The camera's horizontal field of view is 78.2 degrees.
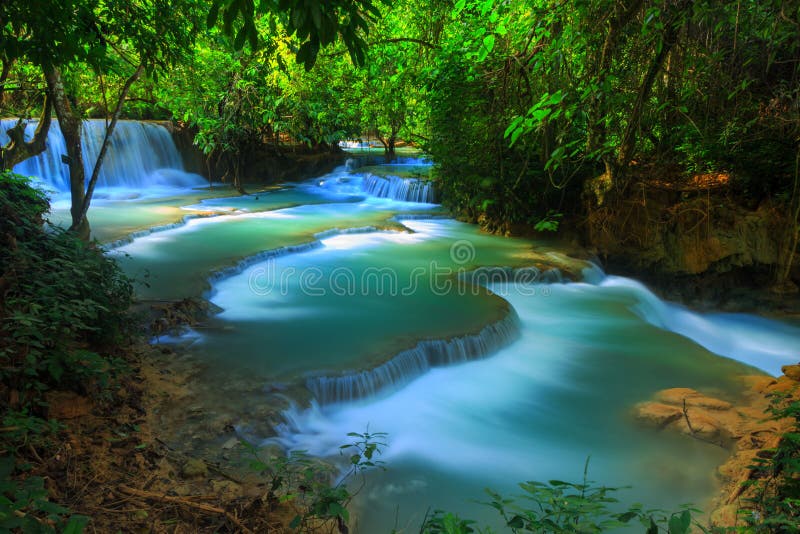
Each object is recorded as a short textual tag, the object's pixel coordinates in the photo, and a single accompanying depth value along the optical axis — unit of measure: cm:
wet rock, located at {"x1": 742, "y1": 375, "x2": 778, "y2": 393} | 521
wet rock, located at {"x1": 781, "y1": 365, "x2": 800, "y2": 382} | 502
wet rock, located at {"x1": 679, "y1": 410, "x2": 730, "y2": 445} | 441
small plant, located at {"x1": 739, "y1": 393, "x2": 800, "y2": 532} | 250
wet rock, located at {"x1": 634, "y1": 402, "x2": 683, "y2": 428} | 470
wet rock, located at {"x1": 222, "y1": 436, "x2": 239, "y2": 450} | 371
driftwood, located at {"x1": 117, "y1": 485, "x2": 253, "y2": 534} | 280
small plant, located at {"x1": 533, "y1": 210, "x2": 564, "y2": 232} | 952
